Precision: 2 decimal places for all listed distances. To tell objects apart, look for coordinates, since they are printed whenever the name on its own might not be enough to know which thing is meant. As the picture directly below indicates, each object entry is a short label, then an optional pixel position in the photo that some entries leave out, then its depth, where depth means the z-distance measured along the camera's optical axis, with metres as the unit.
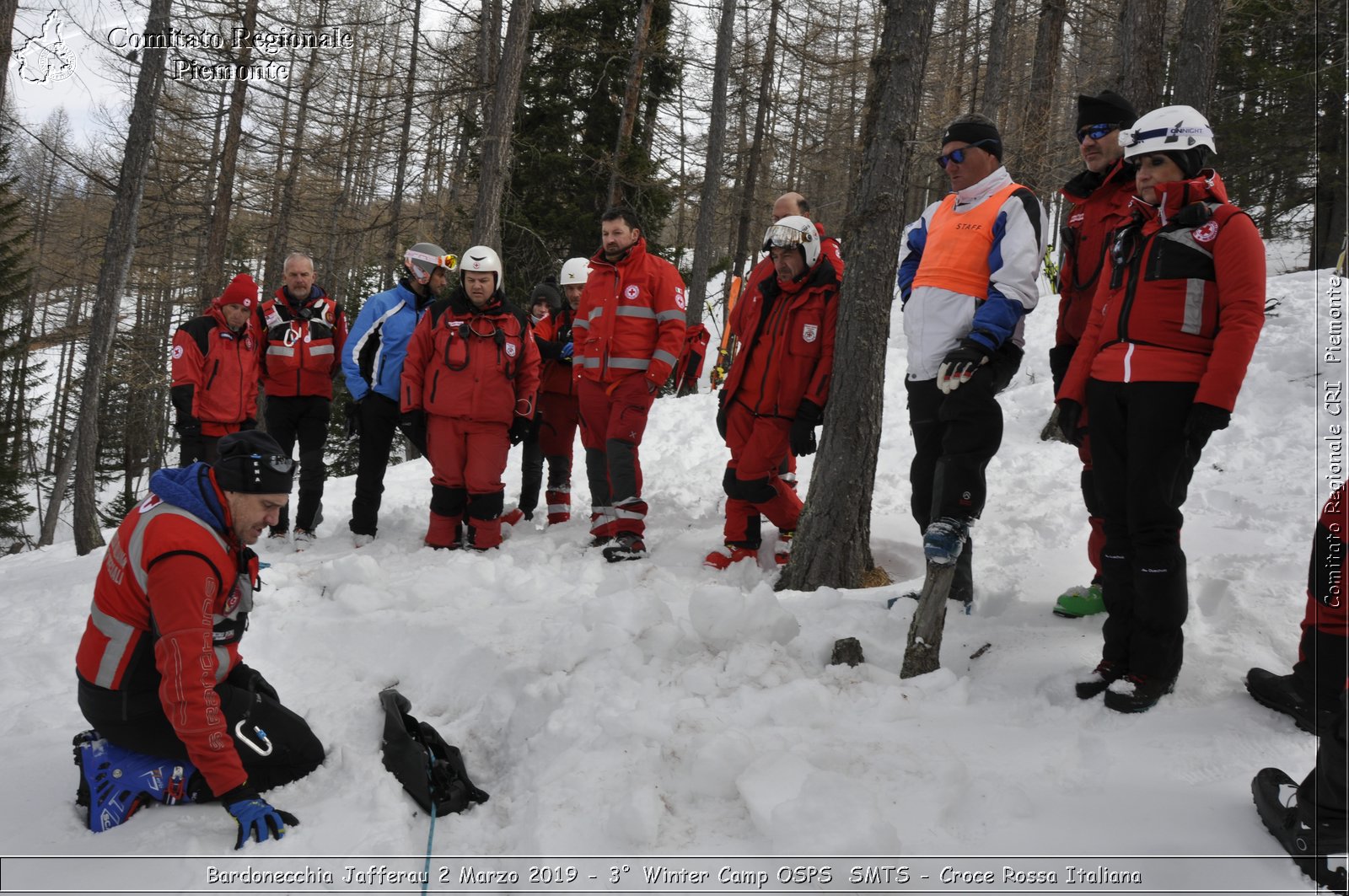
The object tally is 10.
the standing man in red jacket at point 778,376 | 5.19
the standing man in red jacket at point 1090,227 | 3.85
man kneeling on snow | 2.84
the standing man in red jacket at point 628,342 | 5.94
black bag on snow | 3.02
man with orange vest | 3.59
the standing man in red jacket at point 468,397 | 6.14
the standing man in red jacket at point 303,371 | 6.61
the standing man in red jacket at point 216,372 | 6.38
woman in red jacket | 2.98
